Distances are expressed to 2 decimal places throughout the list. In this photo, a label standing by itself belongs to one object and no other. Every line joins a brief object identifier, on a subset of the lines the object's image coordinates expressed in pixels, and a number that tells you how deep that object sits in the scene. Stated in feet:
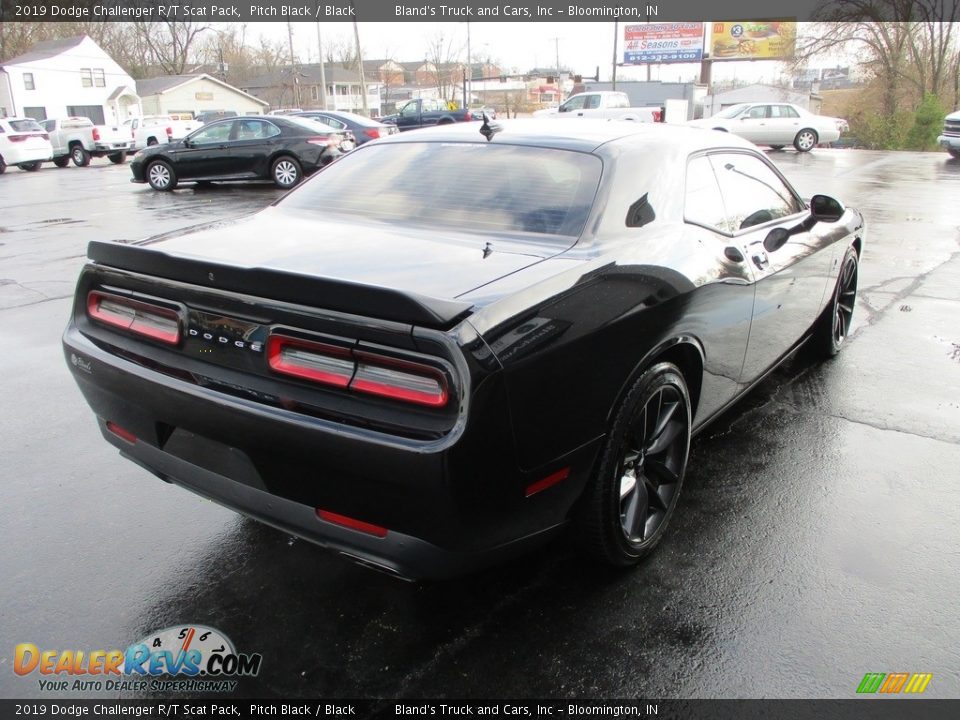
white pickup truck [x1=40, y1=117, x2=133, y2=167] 89.35
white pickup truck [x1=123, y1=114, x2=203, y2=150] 87.81
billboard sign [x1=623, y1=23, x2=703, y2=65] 171.83
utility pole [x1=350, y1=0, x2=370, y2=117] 150.09
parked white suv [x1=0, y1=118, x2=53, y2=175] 77.46
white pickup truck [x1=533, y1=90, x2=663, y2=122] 86.89
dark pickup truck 104.61
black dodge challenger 6.55
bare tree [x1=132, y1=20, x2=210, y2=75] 249.14
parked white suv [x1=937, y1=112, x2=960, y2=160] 76.54
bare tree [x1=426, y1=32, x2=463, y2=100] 264.31
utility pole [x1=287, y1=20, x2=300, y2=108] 211.66
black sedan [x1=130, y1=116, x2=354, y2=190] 50.19
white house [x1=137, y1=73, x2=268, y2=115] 214.90
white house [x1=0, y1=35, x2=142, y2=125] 174.60
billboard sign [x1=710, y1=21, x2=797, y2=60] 168.45
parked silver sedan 85.92
